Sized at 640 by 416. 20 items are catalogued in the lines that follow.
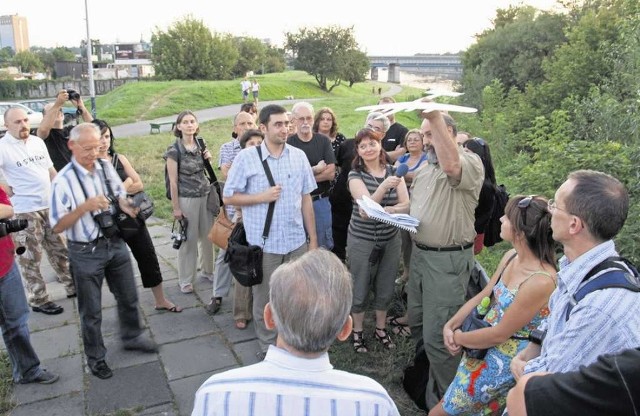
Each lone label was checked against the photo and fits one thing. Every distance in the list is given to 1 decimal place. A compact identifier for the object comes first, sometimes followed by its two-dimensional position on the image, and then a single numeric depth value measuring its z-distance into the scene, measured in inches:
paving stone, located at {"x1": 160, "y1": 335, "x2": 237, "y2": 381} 147.1
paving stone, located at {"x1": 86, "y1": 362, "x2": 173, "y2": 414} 130.6
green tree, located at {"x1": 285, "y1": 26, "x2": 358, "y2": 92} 1833.2
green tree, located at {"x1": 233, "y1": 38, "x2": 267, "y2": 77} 2265.5
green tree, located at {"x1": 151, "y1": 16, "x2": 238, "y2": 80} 1797.5
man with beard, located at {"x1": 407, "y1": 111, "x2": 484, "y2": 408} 122.4
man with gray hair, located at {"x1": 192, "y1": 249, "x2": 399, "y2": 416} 51.0
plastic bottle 107.1
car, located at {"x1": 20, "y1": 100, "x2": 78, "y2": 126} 1002.8
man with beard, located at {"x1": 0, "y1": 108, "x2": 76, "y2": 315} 177.9
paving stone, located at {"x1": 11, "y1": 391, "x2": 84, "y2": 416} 128.3
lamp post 935.7
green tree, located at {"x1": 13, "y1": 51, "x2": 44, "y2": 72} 3649.1
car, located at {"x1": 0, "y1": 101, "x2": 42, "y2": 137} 832.9
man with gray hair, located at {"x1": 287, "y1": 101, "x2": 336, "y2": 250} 182.5
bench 747.4
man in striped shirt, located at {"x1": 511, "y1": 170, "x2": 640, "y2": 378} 62.4
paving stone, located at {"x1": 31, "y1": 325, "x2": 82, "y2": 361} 157.0
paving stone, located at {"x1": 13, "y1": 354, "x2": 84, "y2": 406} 135.0
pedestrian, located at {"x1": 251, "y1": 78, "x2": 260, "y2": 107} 1202.6
